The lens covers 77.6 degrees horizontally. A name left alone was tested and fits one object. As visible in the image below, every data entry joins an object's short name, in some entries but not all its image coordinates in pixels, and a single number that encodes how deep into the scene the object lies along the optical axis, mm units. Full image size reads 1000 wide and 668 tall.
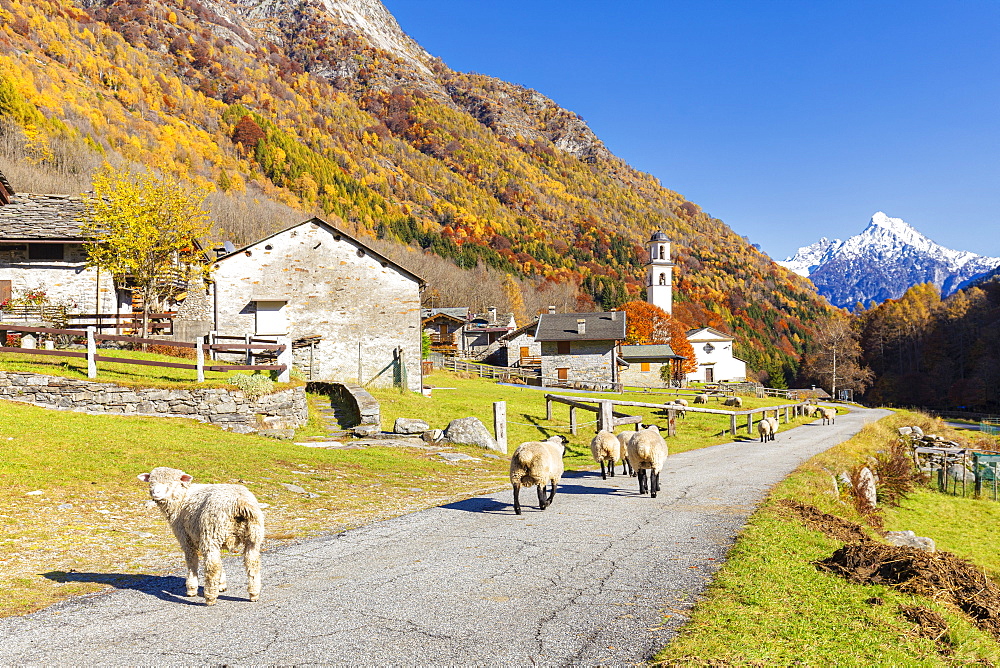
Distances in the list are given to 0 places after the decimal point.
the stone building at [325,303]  34156
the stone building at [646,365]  74250
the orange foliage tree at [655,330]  91812
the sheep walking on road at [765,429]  29203
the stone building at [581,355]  59938
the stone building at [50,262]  30609
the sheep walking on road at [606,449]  15156
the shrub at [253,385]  19219
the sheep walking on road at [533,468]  10789
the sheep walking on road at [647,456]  12781
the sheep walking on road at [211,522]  6121
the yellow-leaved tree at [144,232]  29453
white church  98938
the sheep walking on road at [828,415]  42000
